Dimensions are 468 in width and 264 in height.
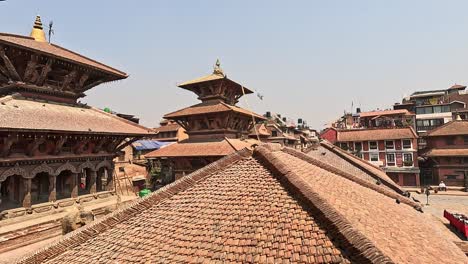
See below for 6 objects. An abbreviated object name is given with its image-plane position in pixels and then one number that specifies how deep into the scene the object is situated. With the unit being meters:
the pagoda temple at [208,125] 21.62
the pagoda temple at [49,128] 14.16
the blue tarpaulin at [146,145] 43.45
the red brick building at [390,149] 41.75
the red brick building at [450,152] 39.56
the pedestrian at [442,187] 39.47
